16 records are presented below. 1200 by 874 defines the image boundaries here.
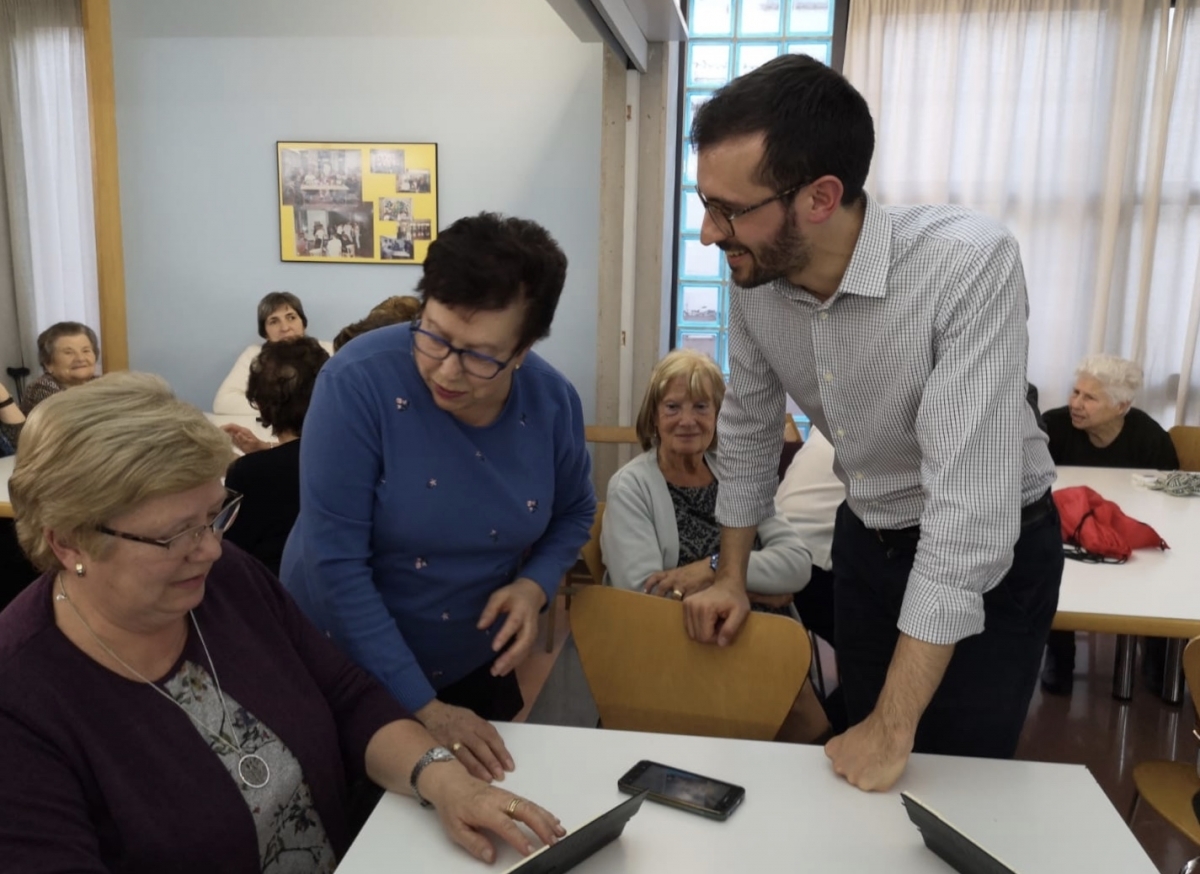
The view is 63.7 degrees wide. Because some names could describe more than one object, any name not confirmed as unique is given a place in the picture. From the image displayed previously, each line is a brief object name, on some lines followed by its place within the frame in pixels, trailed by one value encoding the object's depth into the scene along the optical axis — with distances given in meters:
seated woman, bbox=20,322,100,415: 4.19
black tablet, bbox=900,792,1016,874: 1.03
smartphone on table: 1.26
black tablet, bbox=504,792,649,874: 1.06
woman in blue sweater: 1.42
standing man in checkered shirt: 1.26
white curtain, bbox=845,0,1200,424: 4.54
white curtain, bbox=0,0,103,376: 5.13
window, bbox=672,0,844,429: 4.83
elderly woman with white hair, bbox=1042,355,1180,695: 3.88
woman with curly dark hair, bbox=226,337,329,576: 2.41
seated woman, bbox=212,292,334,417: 4.65
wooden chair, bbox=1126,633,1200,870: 1.85
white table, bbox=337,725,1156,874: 1.17
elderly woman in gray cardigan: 2.51
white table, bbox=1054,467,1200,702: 2.13
